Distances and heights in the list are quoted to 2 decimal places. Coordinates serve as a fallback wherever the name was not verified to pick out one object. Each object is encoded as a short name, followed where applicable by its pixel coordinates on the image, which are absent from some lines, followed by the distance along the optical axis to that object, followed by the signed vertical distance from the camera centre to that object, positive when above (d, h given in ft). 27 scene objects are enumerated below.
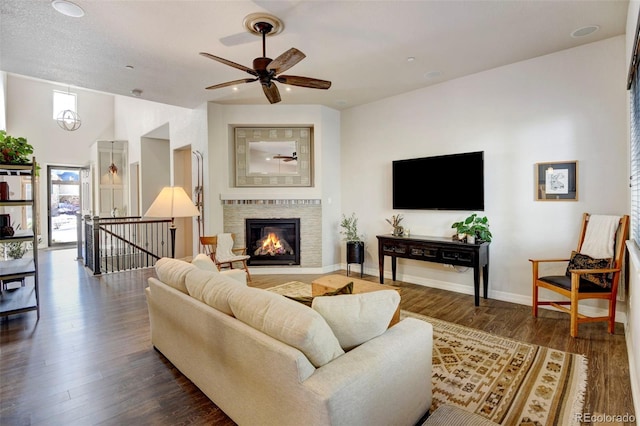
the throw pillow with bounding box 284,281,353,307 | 6.43 -1.82
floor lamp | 10.89 +0.17
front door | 31.30 +0.92
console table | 12.78 -1.99
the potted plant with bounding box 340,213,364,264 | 17.67 -1.83
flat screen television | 14.11 +1.20
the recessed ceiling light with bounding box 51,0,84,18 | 8.68 +5.76
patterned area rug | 6.48 -4.15
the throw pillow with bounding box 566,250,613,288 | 9.87 -1.97
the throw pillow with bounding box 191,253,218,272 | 8.89 -1.54
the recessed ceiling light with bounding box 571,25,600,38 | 10.16 +5.77
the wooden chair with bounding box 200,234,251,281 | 16.43 -2.43
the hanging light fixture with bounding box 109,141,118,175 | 30.78 +4.14
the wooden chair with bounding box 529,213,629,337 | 9.73 -2.52
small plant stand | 17.66 -2.53
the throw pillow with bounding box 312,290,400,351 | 5.26 -1.81
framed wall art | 11.68 +0.95
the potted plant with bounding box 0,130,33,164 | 11.09 +2.22
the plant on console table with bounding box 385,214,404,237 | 16.25 -0.93
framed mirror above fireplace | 19.02 +3.15
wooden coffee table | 10.24 -2.65
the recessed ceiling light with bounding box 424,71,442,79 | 13.93 +5.98
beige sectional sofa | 4.38 -2.44
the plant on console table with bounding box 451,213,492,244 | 13.23 -0.95
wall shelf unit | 11.21 -2.11
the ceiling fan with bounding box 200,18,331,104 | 9.02 +4.27
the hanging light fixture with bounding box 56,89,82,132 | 28.50 +8.29
